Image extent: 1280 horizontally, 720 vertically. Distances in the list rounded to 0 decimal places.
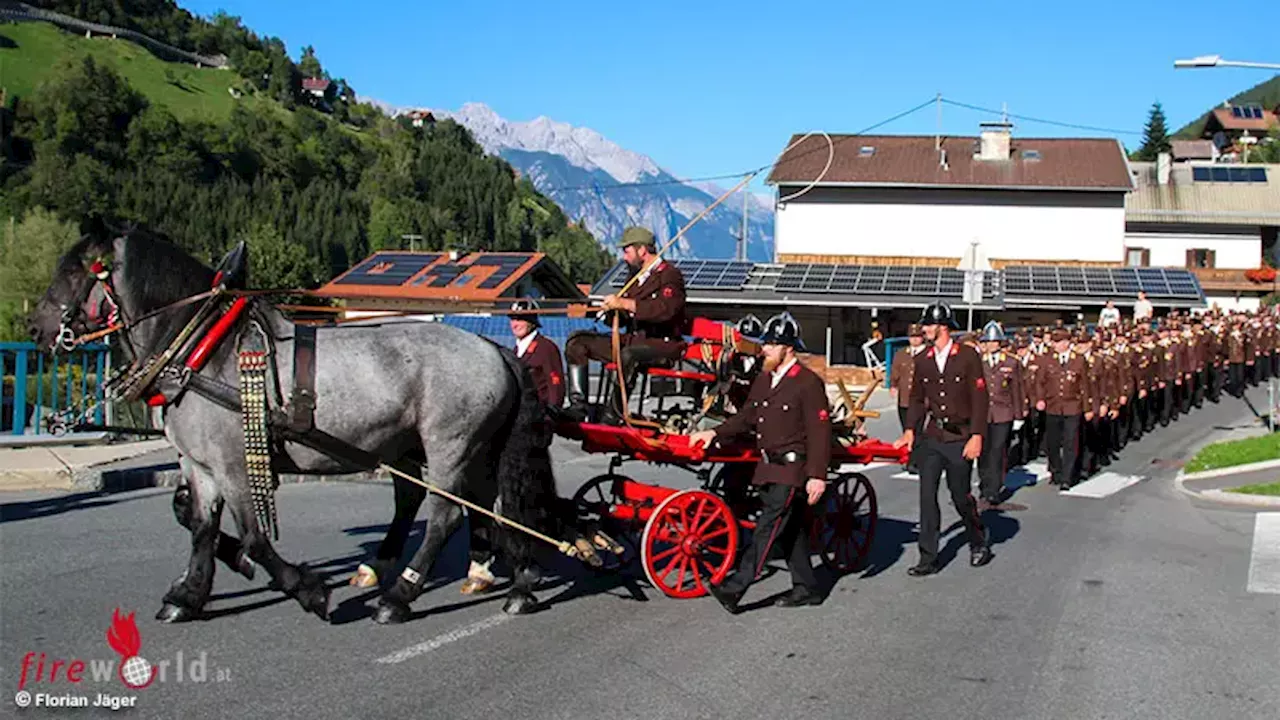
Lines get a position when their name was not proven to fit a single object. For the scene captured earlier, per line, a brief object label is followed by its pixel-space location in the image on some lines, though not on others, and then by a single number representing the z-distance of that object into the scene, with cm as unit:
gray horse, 739
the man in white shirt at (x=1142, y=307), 3691
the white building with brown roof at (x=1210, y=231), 6554
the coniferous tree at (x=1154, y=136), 12219
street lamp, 1688
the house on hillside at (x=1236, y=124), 12825
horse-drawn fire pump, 878
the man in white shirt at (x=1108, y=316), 2823
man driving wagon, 911
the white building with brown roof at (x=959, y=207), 5400
